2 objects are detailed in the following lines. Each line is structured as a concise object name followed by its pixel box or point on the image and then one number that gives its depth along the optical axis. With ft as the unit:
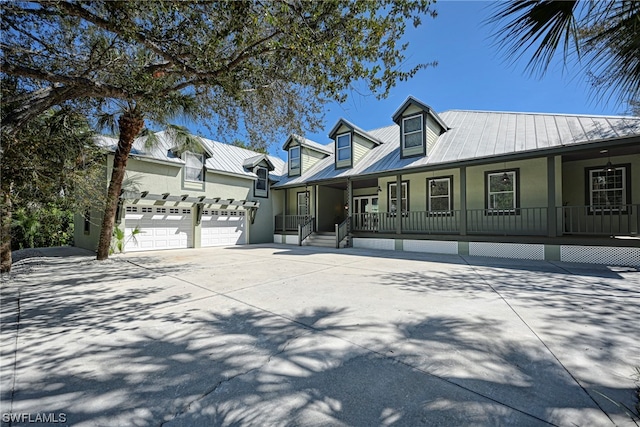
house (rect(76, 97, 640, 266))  31.91
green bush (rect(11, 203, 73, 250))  25.07
